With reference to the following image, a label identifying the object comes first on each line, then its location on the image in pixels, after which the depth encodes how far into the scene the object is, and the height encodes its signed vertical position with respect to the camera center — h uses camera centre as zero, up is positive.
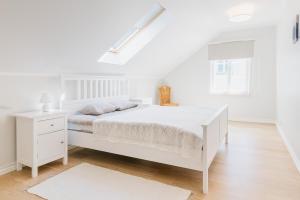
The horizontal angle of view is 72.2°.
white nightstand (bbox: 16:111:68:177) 2.38 -0.51
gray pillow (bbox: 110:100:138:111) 3.65 -0.15
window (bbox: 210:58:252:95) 5.54 +0.60
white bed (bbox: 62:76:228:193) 2.09 -0.42
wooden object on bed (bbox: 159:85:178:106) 6.11 +0.09
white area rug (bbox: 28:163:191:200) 1.97 -0.95
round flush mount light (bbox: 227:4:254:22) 3.73 +1.63
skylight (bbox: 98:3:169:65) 3.65 +1.17
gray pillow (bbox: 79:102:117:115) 3.15 -0.19
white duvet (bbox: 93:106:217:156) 2.13 -0.37
